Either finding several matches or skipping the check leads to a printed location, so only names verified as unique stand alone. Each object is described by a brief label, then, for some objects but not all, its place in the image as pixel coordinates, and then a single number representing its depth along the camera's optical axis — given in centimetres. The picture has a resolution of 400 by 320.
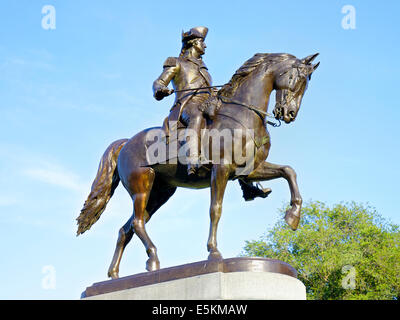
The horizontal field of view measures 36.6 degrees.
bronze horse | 940
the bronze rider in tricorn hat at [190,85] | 992
